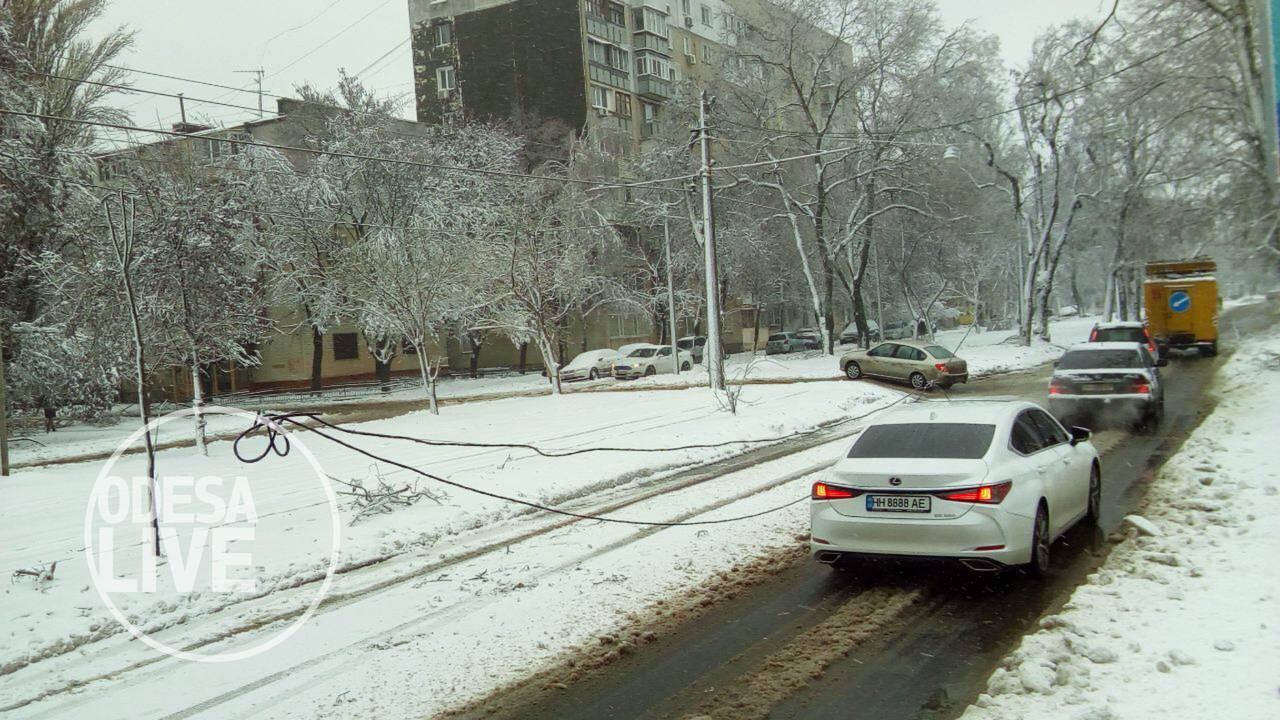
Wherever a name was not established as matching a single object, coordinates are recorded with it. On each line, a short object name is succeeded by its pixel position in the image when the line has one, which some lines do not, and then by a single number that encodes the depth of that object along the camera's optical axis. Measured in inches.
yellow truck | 1286.9
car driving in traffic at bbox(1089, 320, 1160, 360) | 1019.3
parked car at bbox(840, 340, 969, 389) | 1097.4
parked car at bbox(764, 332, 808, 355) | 2068.2
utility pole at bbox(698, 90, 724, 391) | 824.9
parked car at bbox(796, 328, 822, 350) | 2077.9
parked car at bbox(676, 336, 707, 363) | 1876.2
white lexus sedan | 251.6
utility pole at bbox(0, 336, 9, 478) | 609.9
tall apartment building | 2181.3
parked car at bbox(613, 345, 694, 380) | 1523.1
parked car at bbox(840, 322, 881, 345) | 2049.7
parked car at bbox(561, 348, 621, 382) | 1542.8
